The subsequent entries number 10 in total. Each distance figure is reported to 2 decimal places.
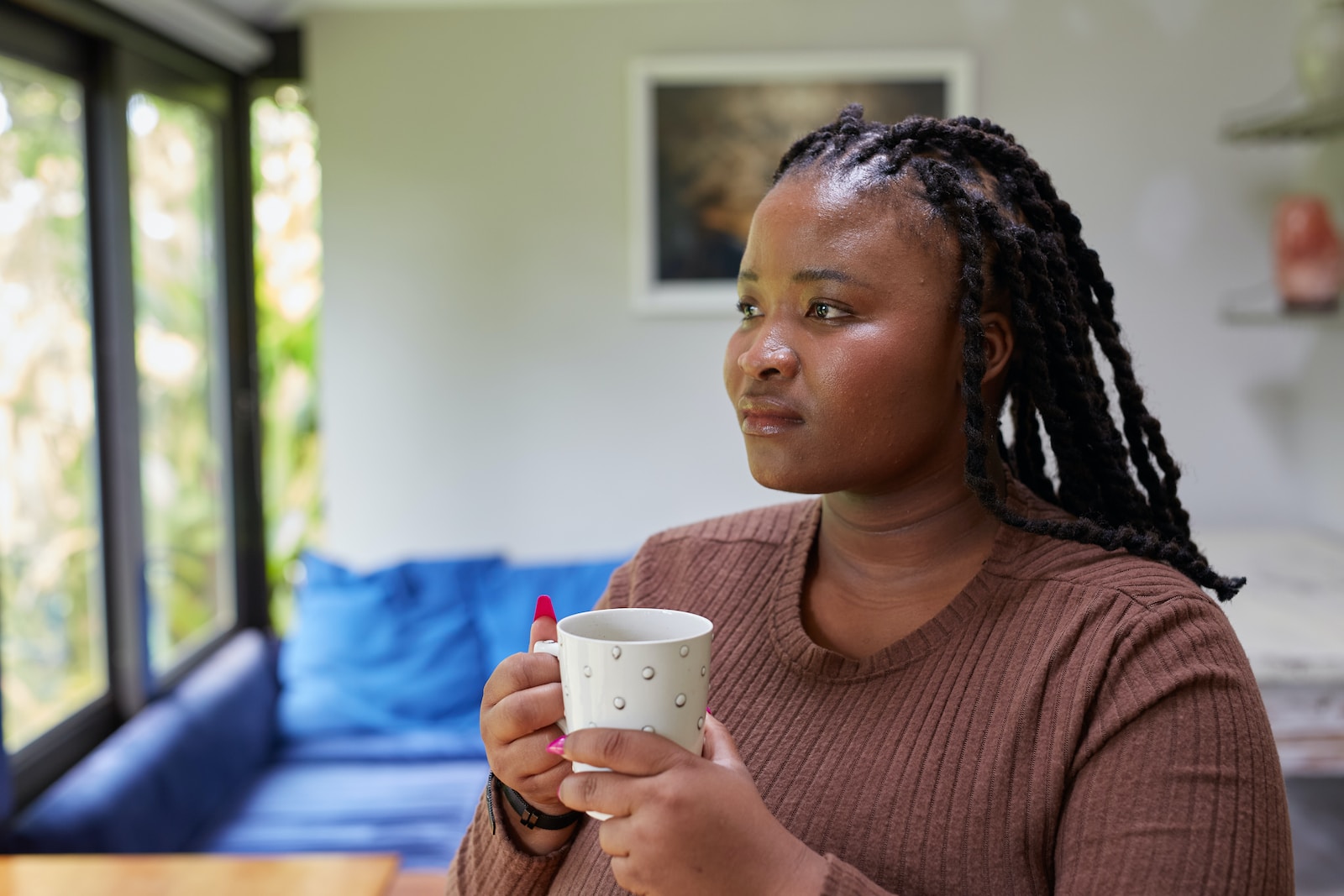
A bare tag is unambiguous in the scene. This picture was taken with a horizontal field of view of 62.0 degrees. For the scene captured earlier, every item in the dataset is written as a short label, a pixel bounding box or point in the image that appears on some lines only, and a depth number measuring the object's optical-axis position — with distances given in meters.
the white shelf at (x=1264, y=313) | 2.79
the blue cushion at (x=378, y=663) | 2.89
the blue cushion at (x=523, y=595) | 2.93
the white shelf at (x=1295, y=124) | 2.60
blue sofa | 2.41
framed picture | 3.05
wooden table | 1.42
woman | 0.67
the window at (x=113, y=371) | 2.26
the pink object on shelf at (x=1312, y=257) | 2.73
